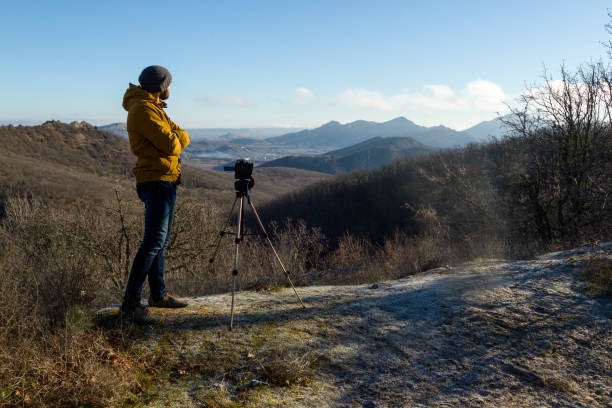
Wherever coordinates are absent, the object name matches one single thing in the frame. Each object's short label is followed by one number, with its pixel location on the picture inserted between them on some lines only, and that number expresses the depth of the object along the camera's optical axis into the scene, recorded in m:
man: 3.25
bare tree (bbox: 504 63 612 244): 11.80
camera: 3.72
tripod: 3.56
